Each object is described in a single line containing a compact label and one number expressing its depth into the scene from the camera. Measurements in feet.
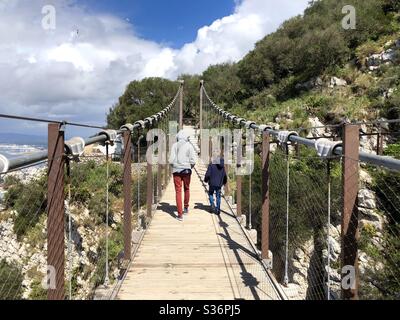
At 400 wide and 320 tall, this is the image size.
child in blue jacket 18.13
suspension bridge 5.65
